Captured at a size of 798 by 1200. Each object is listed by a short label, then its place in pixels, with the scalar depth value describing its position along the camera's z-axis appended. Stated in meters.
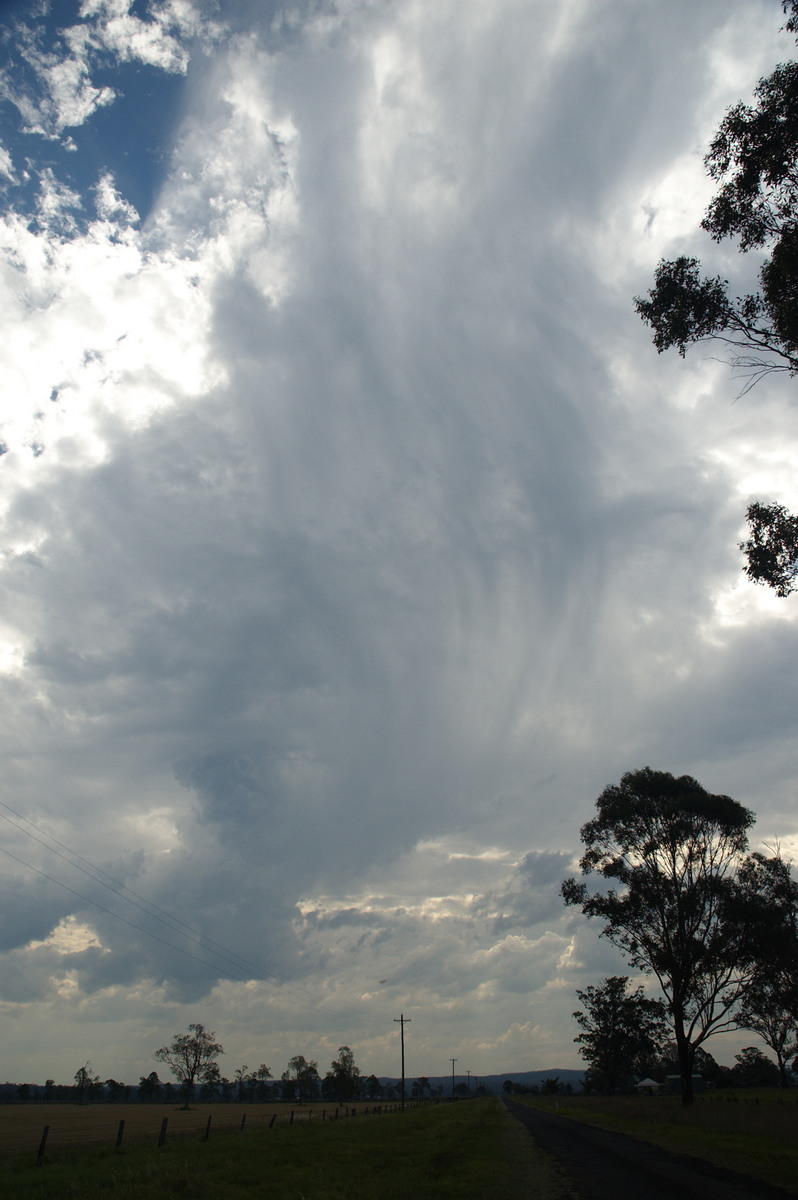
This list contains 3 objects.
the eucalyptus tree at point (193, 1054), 155.88
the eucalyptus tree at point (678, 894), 43.34
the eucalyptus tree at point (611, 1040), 92.19
